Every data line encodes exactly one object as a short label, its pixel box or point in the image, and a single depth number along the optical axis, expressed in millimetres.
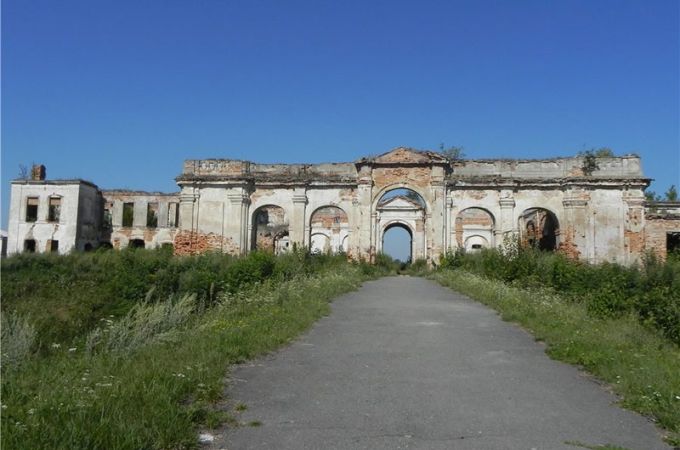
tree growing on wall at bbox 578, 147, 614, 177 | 26875
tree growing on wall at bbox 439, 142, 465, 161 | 51188
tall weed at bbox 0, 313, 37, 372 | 6561
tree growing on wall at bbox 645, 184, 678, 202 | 53512
